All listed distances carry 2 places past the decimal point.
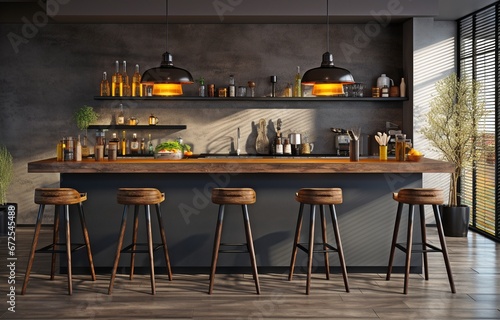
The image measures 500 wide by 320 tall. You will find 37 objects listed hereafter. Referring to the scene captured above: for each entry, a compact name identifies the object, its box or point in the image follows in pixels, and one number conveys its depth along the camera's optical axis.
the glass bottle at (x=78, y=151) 5.65
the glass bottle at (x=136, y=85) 8.24
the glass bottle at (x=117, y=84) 8.21
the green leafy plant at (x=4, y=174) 7.90
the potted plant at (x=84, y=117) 8.18
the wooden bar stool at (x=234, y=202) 5.10
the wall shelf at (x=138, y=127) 8.34
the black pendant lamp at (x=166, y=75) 5.58
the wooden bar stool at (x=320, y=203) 5.08
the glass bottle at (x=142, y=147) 8.37
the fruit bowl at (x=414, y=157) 5.70
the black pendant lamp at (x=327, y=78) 5.44
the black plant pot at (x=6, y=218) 7.72
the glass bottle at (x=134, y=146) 8.30
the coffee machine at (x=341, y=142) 8.36
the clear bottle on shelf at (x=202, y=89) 8.27
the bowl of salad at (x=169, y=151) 6.14
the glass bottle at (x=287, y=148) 8.33
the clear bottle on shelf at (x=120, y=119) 8.34
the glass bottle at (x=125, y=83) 8.27
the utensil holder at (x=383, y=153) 5.86
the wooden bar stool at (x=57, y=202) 5.05
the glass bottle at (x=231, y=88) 8.28
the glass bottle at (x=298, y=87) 8.34
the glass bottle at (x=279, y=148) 8.32
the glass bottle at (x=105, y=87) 8.25
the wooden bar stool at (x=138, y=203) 5.04
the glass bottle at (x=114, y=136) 8.29
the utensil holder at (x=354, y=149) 5.72
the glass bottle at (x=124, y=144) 8.31
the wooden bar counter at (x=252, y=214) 5.68
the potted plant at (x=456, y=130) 7.62
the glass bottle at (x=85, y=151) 6.44
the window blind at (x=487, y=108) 7.55
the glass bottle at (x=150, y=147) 8.34
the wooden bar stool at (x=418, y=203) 5.15
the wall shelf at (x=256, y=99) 8.19
